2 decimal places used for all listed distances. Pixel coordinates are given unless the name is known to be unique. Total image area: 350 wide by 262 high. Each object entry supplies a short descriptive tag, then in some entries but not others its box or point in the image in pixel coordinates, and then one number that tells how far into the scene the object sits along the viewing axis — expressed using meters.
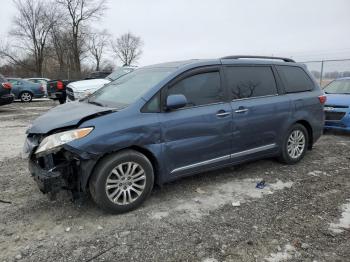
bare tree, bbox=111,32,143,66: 66.88
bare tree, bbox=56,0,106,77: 44.84
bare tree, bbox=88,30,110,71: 55.88
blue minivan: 3.48
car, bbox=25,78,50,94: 21.62
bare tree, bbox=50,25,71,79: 45.53
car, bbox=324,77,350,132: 7.55
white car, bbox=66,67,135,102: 9.60
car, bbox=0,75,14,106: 12.38
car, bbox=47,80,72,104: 12.83
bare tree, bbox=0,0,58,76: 45.16
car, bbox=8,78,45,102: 18.28
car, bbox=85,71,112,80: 16.15
